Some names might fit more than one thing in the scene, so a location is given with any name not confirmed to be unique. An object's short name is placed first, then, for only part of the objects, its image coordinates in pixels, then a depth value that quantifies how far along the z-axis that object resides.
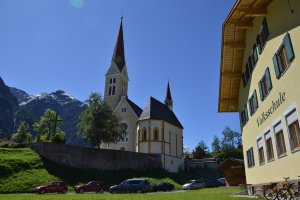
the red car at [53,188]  26.45
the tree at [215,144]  99.39
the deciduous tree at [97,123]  45.78
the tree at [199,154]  81.95
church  55.94
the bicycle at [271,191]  12.00
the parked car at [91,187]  29.75
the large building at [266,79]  11.22
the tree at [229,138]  91.06
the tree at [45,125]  62.73
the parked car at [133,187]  28.97
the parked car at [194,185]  38.11
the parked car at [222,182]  47.46
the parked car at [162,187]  33.41
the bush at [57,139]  41.50
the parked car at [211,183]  43.17
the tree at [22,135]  69.19
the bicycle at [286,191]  10.73
